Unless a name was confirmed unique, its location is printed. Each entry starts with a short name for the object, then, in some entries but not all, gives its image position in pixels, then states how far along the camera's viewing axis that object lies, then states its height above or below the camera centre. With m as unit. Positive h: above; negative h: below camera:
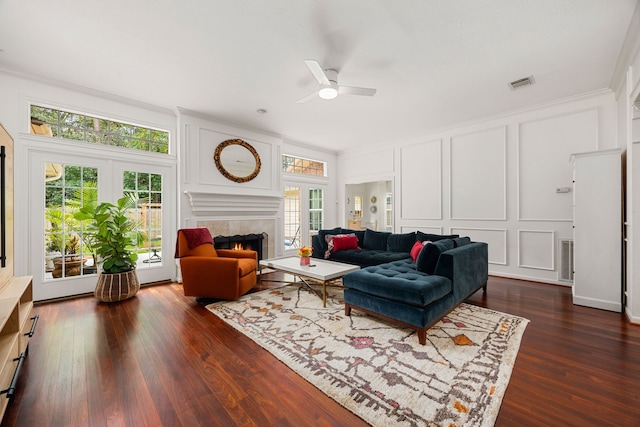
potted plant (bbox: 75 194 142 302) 3.37 -0.44
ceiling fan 2.93 +1.38
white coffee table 3.18 -0.72
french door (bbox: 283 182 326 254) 6.22 +0.01
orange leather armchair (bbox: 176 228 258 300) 3.25 -0.77
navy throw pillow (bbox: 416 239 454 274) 2.79 -0.46
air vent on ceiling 3.33 +1.65
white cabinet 2.98 -0.19
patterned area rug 1.56 -1.11
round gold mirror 4.79 +1.00
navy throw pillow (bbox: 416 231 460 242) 4.05 -0.37
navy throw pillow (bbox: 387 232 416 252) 4.56 -0.50
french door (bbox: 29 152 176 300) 3.34 +0.05
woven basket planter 3.35 -0.91
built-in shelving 1.45 -0.77
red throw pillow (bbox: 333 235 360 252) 4.78 -0.53
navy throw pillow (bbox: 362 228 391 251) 4.91 -0.50
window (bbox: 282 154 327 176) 6.21 +1.17
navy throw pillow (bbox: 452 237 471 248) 3.27 -0.36
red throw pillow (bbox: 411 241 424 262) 3.79 -0.53
